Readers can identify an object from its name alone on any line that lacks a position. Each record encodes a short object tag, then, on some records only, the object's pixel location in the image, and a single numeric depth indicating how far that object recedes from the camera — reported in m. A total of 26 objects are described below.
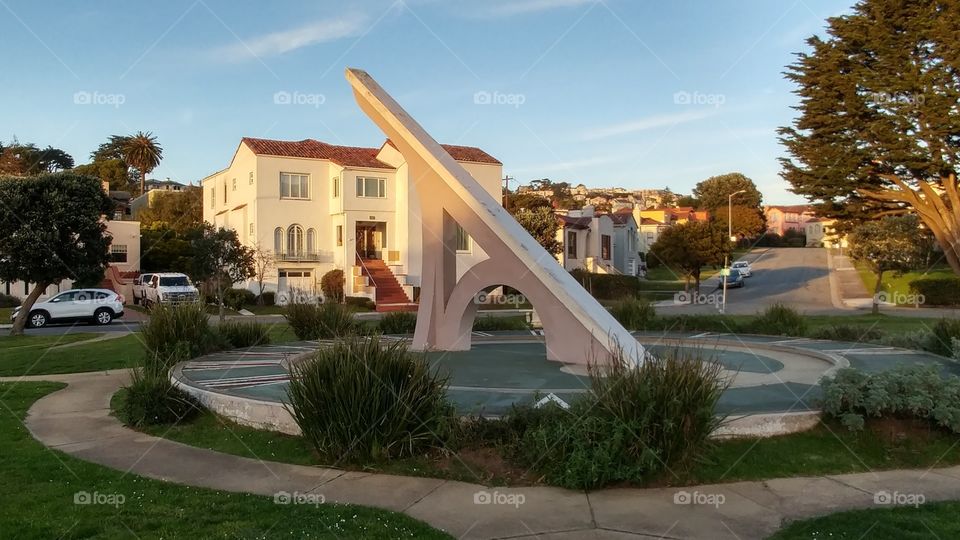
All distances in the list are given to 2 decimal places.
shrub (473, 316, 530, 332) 20.70
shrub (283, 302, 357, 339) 17.59
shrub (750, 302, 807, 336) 18.95
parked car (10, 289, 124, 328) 30.75
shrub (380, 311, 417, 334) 20.08
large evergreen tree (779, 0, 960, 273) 28.77
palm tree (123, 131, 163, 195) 73.06
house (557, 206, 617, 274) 54.75
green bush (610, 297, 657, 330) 20.62
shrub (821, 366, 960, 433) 7.68
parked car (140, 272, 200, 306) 37.12
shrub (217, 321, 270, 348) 15.74
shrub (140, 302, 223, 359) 13.06
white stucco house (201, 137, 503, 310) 43.16
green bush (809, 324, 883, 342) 17.47
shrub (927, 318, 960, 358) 14.05
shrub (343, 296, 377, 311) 41.00
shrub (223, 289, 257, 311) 36.13
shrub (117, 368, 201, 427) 9.33
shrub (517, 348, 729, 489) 6.64
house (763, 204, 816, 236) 131.12
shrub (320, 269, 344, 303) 42.84
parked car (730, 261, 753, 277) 59.10
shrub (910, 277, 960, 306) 39.03
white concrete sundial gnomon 11.48
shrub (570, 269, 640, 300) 46.44
